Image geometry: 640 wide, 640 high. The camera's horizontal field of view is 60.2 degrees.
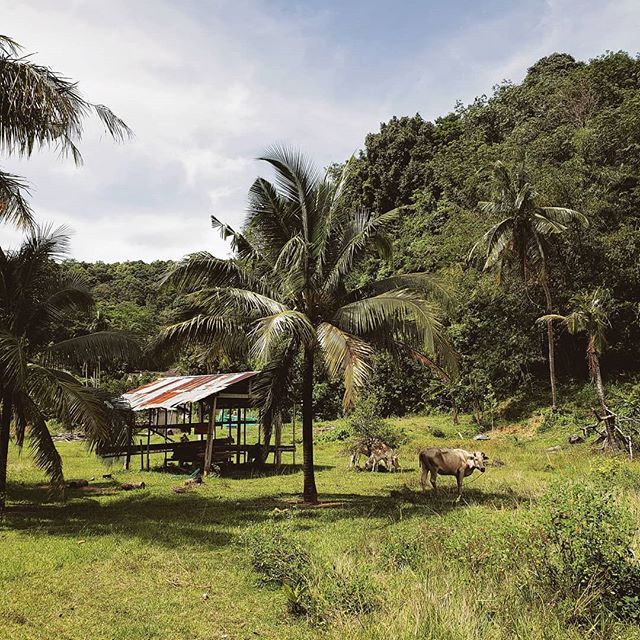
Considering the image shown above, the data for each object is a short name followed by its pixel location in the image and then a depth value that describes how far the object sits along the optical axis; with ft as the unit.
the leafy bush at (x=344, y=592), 17.13
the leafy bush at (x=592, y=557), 17.17
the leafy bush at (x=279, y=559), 20.72
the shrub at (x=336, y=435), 87.29
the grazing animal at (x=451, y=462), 38.88
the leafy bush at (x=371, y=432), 61.98
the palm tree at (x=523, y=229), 79.69
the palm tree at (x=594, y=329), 53.36
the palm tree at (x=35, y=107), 28.37
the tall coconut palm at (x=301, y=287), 35.65
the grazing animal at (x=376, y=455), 57.52
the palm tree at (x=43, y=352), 30.45
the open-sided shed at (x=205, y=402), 57.10
